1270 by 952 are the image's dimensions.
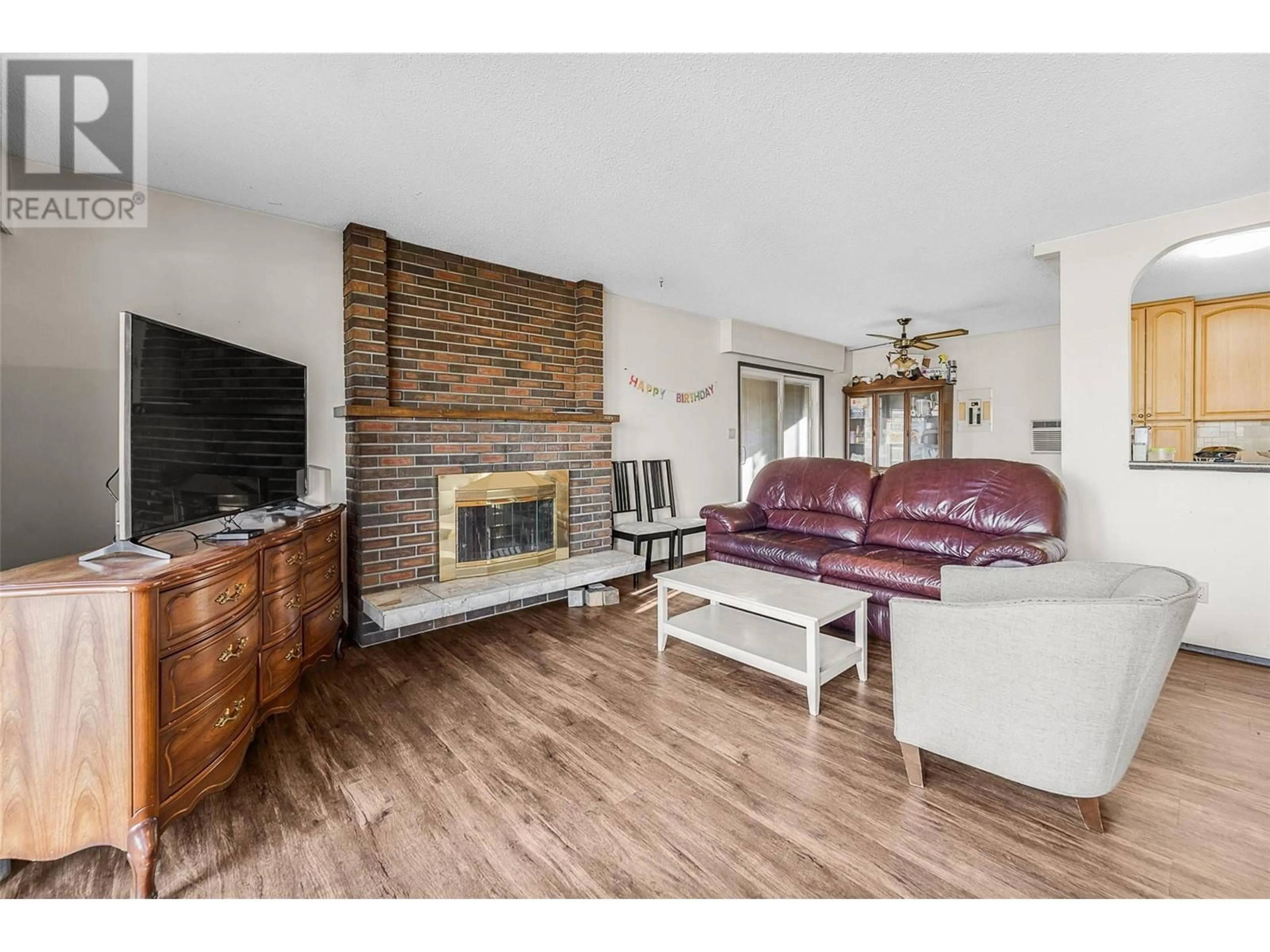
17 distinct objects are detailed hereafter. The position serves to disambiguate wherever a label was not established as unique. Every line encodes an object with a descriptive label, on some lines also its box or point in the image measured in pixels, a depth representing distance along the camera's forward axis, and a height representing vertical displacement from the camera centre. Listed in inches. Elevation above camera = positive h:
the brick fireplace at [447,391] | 118.8 +23.1
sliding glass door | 231.0 +27.9
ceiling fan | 179.3 +47.0
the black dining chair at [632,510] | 164.1 -12.3
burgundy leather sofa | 112.6 -12.7
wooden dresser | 49.9 -22.9
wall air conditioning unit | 211.8 +15.6
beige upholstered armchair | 51.8 -22.1
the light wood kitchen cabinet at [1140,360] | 179.9 +39.9
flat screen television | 60.4 +6.9
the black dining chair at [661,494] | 183.6 -6.5
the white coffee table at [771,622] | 86.7 -30.5
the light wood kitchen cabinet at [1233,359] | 161.5 +36.6
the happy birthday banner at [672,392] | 184.2 +31.5
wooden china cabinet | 238.2 +25.8
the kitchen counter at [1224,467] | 101.9 +1.4
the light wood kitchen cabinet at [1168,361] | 171.8 +38.3
